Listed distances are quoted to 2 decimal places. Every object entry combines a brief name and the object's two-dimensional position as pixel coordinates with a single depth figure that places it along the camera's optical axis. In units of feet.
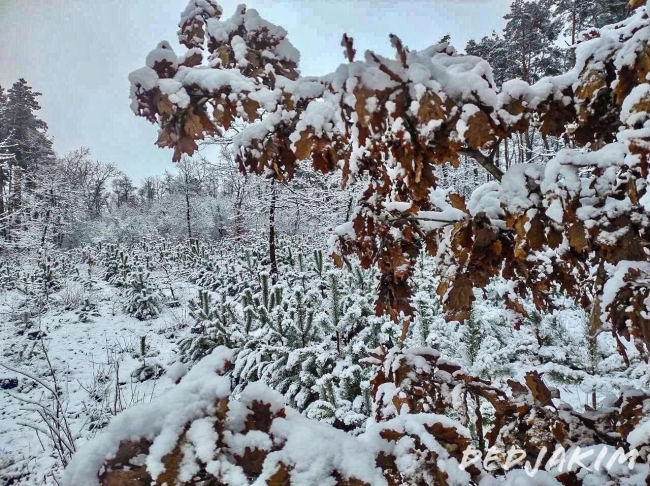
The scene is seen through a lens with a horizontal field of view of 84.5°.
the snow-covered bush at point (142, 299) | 27.58
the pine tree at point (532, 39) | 51.34
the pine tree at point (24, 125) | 70.23
